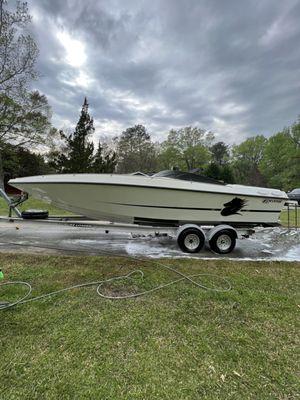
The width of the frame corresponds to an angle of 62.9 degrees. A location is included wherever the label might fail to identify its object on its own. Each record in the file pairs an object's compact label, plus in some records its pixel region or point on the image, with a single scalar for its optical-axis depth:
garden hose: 2.49
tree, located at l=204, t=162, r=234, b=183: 24.83
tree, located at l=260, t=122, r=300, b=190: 31.27
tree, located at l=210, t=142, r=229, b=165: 48.92
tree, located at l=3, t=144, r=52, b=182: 24.02
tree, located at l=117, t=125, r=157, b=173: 31.72
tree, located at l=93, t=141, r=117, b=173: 14.80
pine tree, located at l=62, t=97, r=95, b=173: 14.18
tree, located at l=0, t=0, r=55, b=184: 13.84
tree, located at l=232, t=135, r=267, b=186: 42.91
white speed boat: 4.30
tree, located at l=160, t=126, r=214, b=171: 37.25
